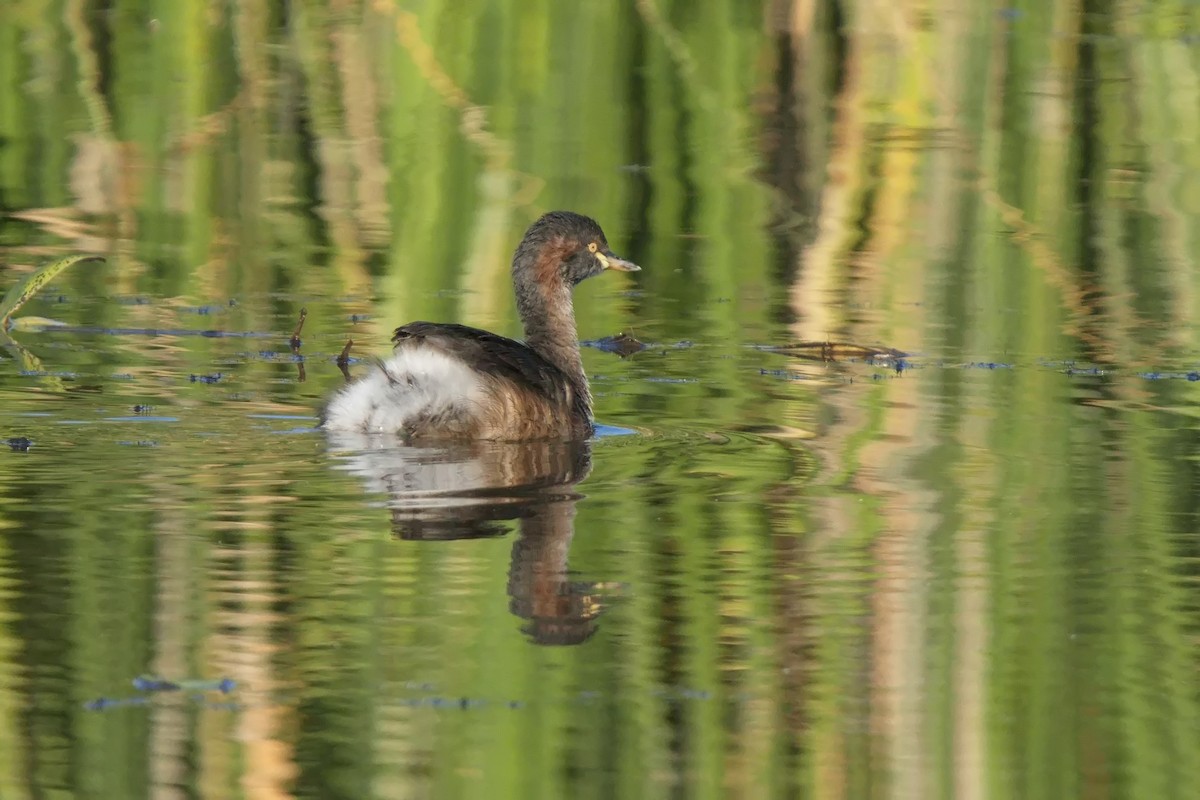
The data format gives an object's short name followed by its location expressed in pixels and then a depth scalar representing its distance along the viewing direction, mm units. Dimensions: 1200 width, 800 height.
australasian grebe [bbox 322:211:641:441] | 14797
